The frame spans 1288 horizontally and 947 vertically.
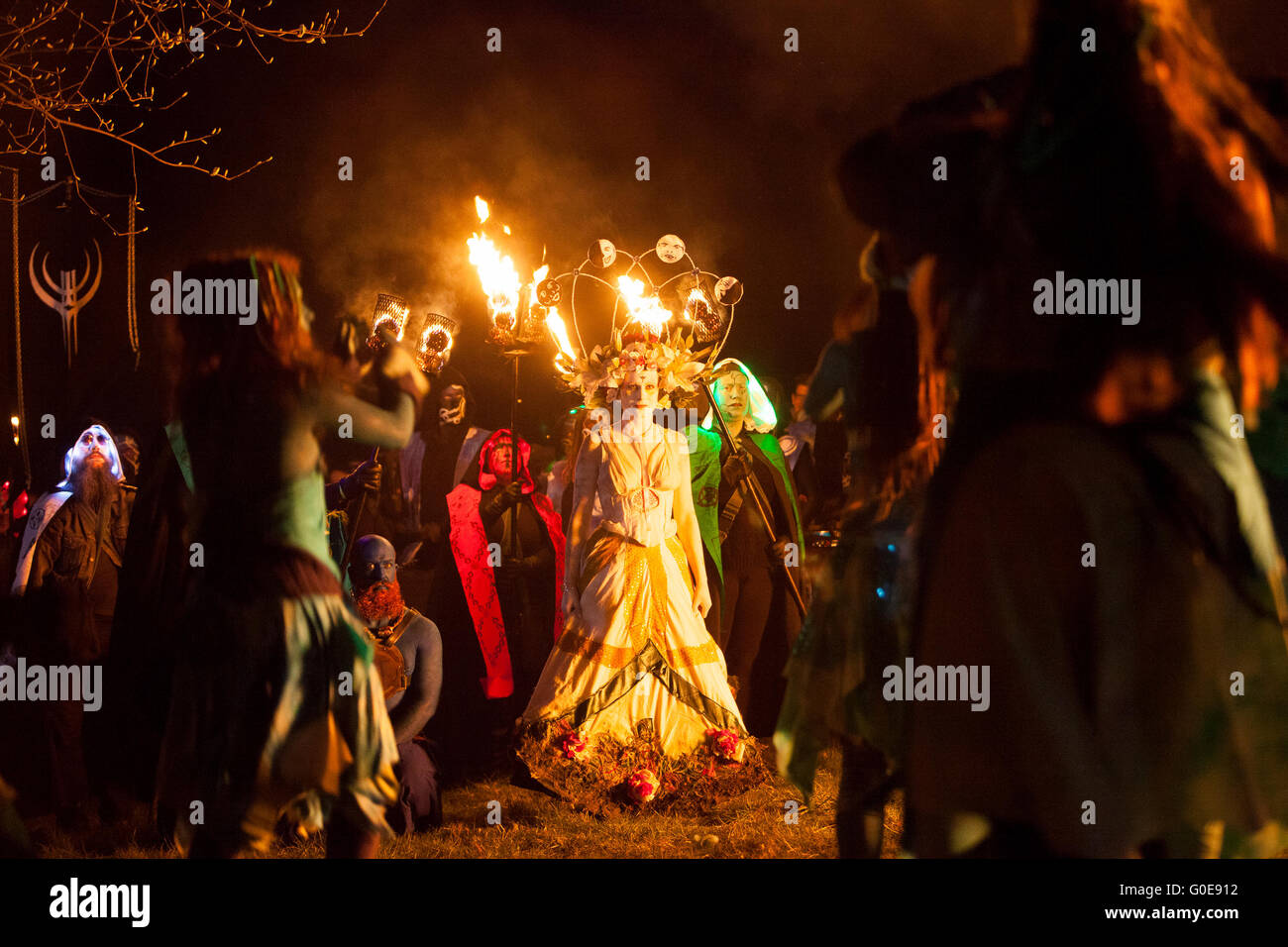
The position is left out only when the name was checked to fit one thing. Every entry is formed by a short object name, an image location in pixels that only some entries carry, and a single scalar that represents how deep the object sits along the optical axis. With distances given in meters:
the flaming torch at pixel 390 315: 3.88
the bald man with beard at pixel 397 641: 4.04
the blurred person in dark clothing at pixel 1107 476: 2.07
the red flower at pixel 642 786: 4.66
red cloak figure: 5.69
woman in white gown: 4.74
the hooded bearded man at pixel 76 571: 4.75
